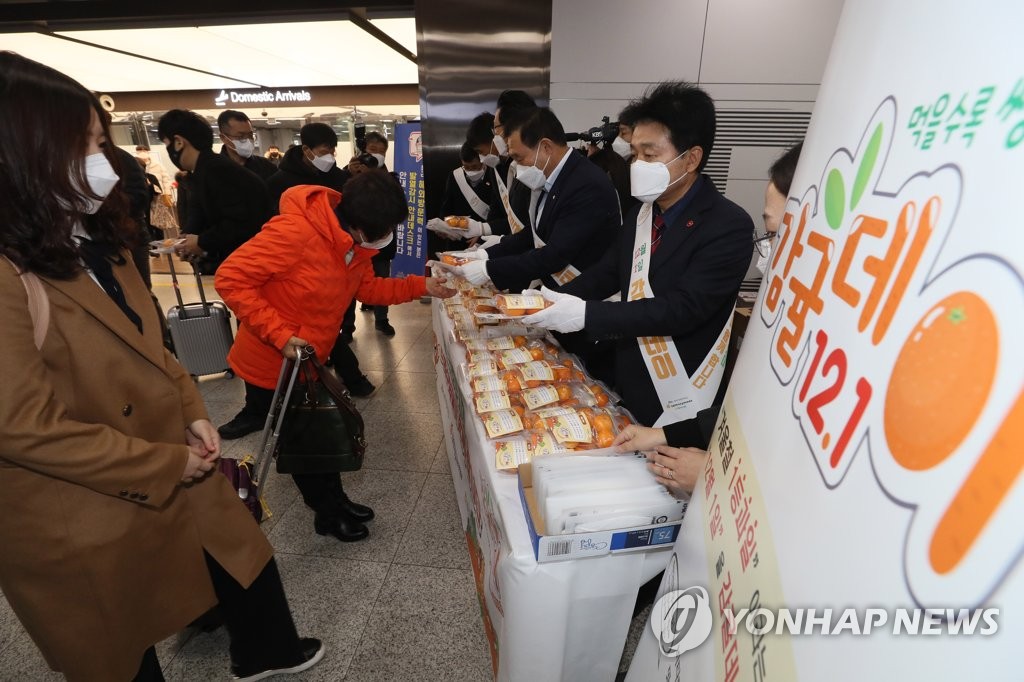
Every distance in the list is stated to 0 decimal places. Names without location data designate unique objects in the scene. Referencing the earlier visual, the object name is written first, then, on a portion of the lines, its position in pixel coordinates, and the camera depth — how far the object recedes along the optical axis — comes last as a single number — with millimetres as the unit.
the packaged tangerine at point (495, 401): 1456
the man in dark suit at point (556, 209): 2180
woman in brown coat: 845
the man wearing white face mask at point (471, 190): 4453
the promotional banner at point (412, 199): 5523
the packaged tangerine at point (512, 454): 1227
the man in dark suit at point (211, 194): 2938
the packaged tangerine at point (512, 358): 1708
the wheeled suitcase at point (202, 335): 3447
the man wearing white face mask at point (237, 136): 3635
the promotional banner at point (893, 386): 343
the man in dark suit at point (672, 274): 1461
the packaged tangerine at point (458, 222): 3584
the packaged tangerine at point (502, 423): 1342
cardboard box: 979
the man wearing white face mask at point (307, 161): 3654
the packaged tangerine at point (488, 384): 1551
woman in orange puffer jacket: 1704
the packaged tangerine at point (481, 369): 1645
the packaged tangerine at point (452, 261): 2516
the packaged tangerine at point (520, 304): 1634
